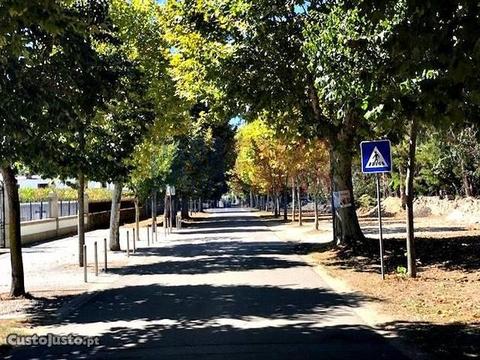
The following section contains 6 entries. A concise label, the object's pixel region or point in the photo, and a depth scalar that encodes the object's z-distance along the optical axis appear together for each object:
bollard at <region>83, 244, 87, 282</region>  15.19
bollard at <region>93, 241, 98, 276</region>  16.28
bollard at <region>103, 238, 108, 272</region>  17.35
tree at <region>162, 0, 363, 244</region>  16.58
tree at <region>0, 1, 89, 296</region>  9.09
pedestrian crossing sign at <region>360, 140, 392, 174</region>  12.87
